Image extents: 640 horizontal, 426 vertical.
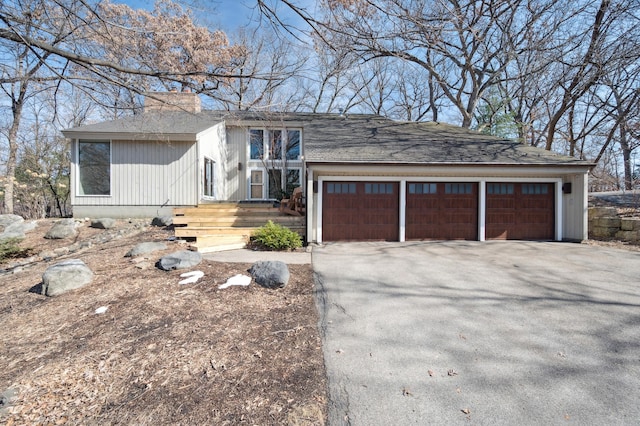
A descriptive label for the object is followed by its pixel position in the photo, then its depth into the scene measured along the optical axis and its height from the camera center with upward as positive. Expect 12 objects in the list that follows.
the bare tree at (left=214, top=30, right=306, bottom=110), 4.87 +2.26
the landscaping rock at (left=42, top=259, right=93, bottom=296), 4.37 -1.01
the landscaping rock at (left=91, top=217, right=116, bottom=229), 9.49 -0.36
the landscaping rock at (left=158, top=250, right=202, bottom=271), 5.30 -0.91
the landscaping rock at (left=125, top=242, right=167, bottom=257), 6.18 -0.80
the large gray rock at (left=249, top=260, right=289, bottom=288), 4.64 -1.01
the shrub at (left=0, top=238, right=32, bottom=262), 6.44 -0.85
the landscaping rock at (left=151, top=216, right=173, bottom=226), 9.67 -0.30
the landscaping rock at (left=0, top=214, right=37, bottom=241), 8.21 -0.43
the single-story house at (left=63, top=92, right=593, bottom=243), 8.59 +1.01
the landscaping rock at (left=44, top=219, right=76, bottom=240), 8.40 -0.55
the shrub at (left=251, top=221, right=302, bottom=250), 7.27 -0.68
